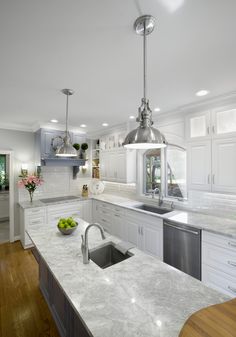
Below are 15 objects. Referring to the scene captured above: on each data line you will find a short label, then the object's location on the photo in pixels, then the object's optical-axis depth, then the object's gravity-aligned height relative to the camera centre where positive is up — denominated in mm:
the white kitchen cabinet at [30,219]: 3510 -1021
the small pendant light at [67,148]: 2217 +283
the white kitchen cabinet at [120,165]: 3811 +100
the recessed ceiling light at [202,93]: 2201 +997
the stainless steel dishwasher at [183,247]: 2199 -1056
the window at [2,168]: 5899 +60
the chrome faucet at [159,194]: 3256 -498
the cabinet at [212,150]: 2248 +267
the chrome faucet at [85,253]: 1418 -685
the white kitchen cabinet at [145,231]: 2674 -1042
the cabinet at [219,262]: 1925 -1080
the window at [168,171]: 3131 -28
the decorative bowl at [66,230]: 1981 -701
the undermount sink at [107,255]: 1665 -851
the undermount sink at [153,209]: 3127 -748
